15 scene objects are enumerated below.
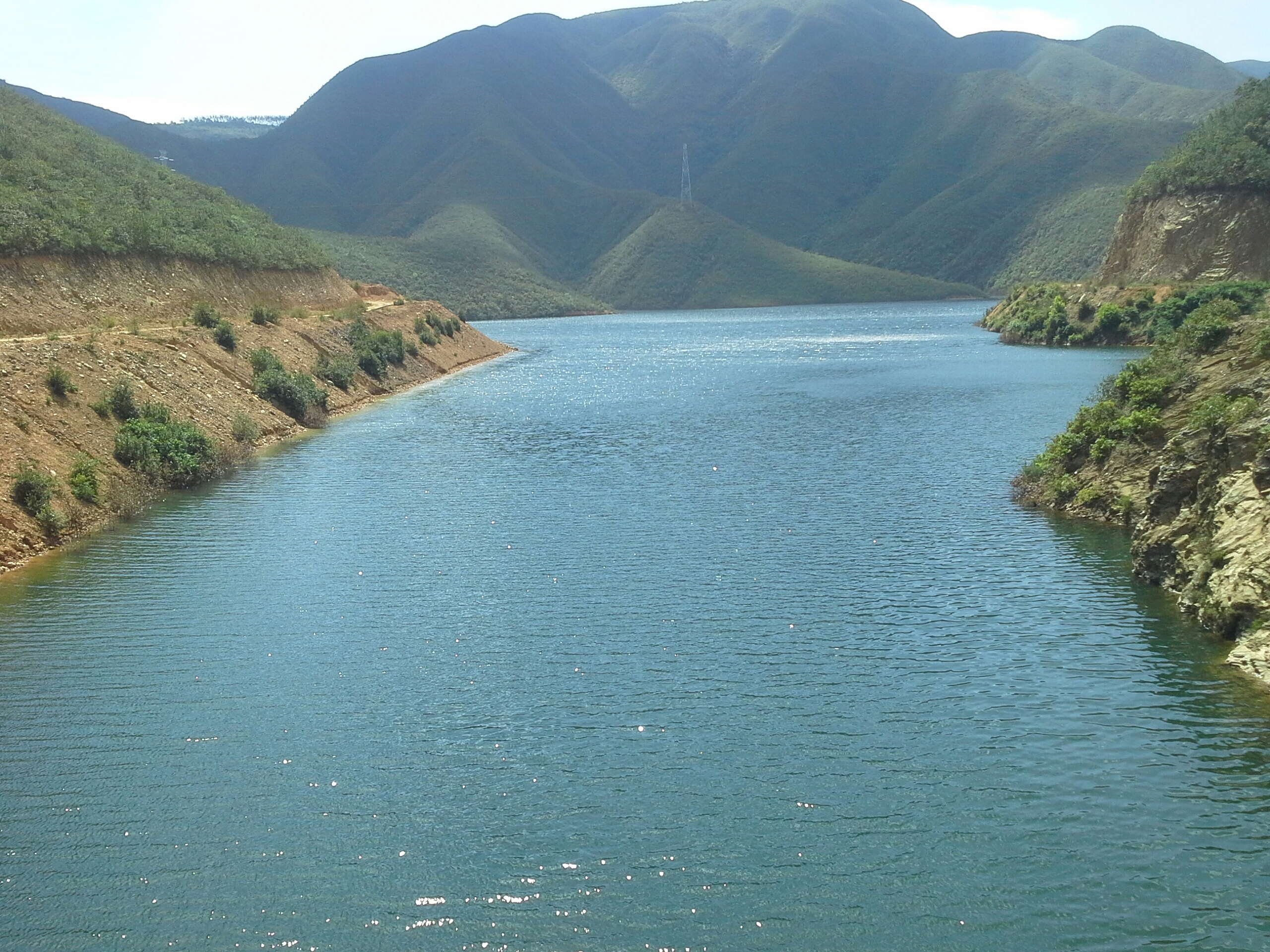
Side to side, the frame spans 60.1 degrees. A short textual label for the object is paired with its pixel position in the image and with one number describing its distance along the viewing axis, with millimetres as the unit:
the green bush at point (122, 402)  34594
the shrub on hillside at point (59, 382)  32469
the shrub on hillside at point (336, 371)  58188
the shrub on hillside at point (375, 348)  64938
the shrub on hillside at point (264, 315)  57188
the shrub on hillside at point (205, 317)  50469
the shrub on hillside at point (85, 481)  28656
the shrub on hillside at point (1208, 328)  27547
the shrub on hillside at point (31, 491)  26438
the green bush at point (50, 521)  26312
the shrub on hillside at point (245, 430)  41531
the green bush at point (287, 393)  49125
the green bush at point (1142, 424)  26344
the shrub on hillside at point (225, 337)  49625
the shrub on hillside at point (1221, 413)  20562
